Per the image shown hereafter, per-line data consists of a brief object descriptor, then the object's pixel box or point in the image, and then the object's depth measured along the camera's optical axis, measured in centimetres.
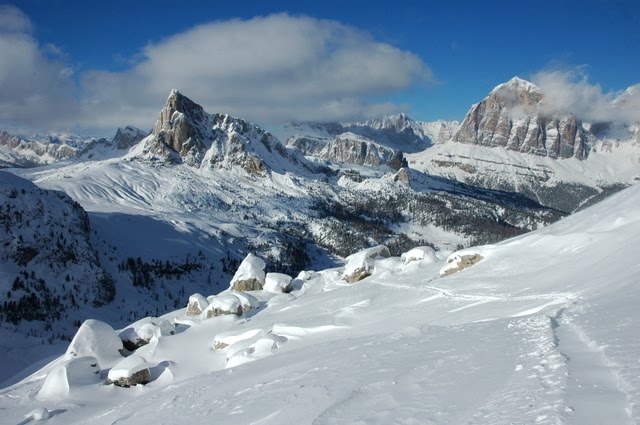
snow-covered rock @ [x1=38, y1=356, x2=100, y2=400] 3002
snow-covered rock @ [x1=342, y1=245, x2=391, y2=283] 4853
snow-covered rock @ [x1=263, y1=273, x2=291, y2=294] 4922
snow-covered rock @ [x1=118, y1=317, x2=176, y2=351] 3825
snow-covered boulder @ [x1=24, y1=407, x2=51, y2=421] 2658
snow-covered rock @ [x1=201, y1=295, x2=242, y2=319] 4124
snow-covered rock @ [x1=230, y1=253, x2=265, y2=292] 5117
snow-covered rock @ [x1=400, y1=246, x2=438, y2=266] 4650
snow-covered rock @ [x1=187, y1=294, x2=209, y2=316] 4484
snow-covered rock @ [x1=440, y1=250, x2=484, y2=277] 3803
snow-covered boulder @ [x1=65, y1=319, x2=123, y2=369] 3653
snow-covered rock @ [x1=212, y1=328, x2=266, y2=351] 3158
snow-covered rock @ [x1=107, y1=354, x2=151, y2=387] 2930
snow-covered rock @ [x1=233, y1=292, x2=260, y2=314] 4244
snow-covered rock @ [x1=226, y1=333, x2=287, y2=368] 2700
